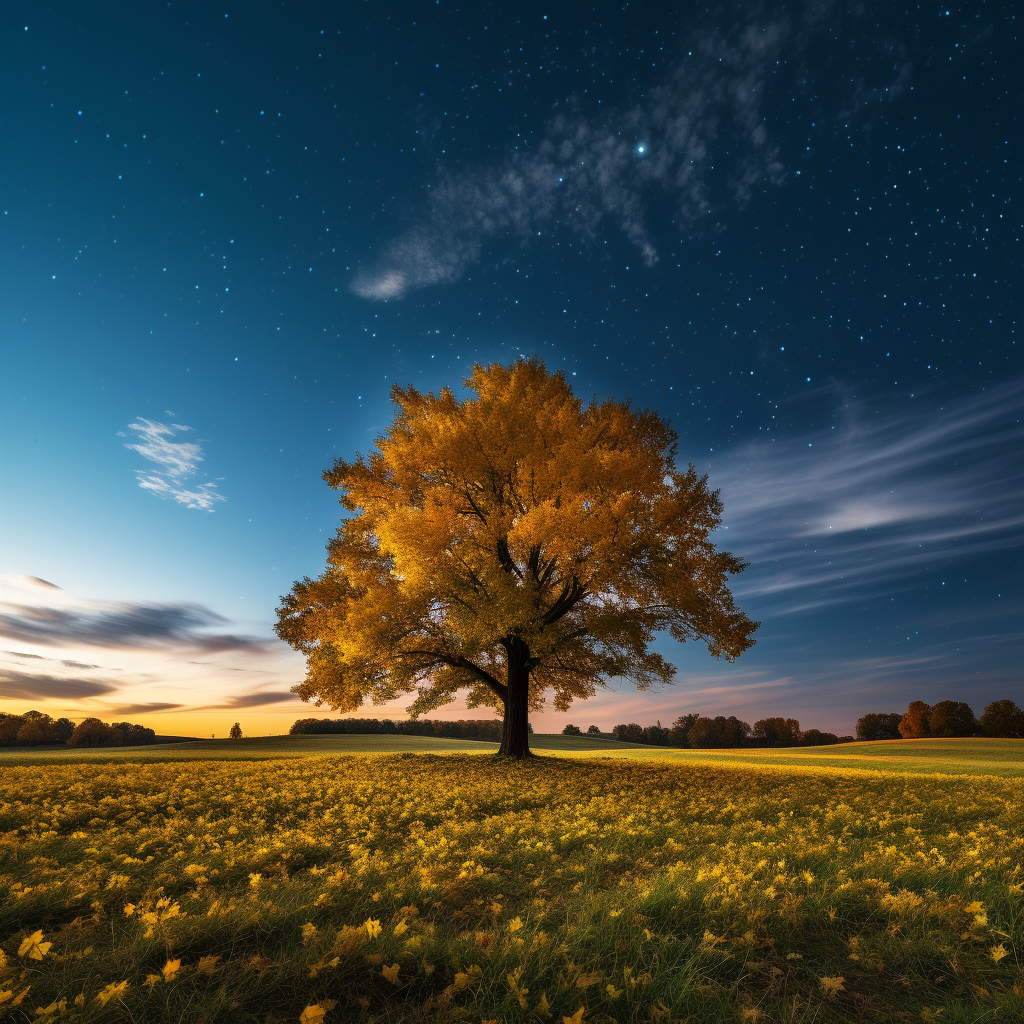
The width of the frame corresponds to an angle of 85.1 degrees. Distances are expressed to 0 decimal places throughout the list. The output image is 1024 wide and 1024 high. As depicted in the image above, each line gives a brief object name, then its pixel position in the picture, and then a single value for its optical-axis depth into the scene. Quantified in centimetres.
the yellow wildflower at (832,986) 299
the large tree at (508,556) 1420
